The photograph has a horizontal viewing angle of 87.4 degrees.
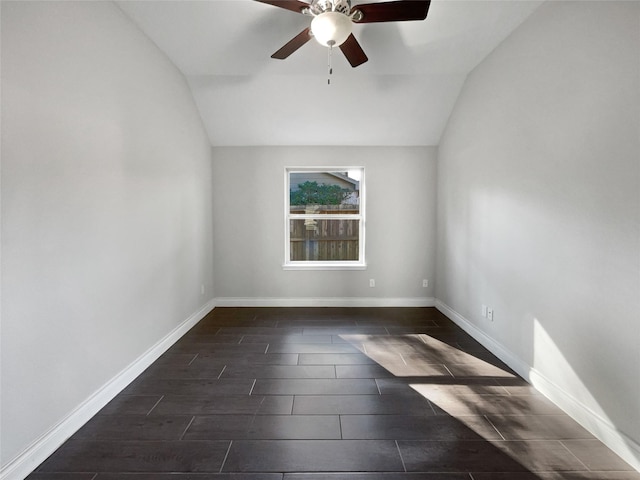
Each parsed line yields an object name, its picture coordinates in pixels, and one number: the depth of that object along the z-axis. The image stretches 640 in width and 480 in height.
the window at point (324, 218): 4.71
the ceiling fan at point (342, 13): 1.97
